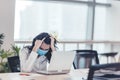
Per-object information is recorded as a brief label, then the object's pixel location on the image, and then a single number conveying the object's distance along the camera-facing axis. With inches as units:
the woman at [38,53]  104.8
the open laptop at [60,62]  97.7
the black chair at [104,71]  64.7
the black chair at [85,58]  131.6
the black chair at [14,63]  108.9
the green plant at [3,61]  141.4
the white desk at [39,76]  94.4
